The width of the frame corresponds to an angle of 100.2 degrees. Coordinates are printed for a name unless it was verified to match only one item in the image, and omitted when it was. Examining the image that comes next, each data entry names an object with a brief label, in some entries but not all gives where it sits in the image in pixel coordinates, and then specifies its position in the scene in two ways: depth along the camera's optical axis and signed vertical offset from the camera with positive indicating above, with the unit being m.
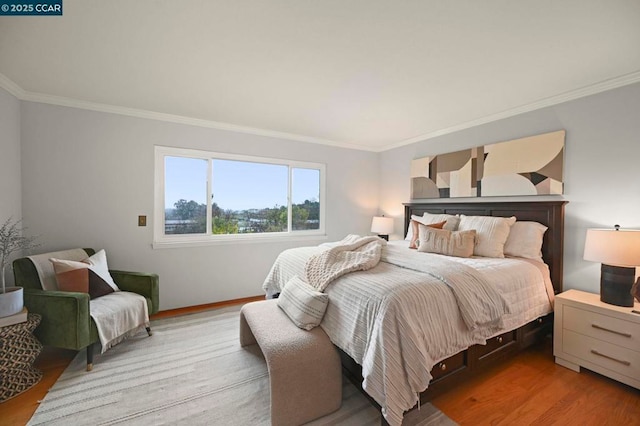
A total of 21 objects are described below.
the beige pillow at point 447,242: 2.67 -0.33
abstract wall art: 2.70 +0.48
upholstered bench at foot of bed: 1.55 -0.99
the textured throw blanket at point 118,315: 2.16 -0.94
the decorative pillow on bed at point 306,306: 1.85 -0.70
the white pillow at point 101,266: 2.52 -0.57
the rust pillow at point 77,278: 2.25 -0.62
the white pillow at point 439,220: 3.16 -0.13
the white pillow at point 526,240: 2.63 -0.30
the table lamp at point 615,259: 1.96 -0.36
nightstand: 1.89 -0.96
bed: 1.42 -0.69
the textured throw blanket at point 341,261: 2.01 -0.42
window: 3.32 +0.15
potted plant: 1.84 -0.61
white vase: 1.83 -0.68
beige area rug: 1.65 -1.30
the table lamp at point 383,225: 4.32 -0.26
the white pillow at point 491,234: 2.67 -0.25
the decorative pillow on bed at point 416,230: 3.12 -0.25
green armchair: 2.00 -0.86
